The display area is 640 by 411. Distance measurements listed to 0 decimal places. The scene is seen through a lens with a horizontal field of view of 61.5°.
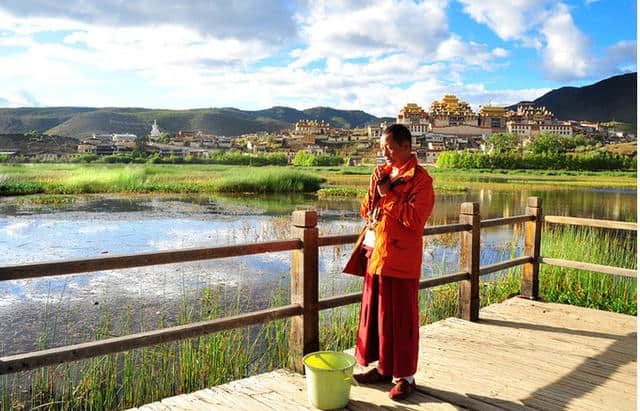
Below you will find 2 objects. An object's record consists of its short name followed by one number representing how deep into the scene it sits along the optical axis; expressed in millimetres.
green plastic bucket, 3035
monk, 3012
